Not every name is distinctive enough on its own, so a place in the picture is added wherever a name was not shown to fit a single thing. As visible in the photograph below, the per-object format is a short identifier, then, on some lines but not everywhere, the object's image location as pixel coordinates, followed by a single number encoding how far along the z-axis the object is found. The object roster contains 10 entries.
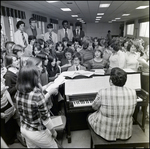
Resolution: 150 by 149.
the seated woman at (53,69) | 1.85
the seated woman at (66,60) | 2.09
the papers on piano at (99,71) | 2.14
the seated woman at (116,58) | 2.20
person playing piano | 1.47
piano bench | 1.59
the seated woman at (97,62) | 2.40
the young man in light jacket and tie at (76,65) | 2.20
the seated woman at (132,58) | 2.24
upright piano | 1.93
